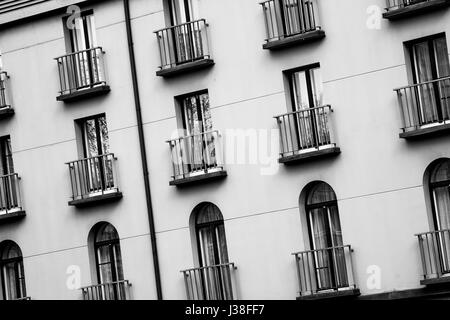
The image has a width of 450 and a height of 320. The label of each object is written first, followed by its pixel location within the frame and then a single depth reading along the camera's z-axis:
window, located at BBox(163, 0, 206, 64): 27.80
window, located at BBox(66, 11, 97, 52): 29.88
